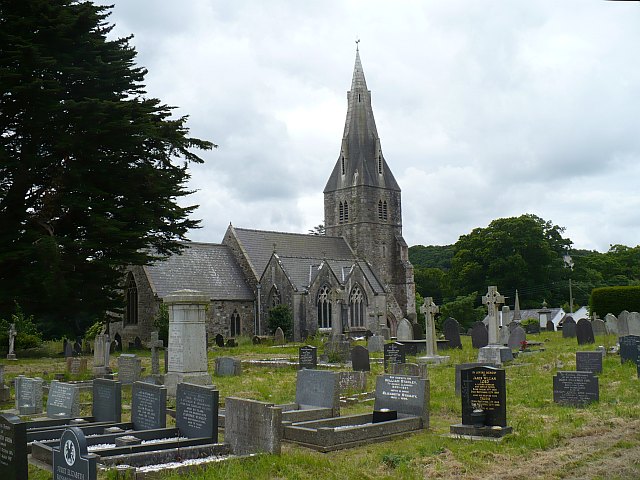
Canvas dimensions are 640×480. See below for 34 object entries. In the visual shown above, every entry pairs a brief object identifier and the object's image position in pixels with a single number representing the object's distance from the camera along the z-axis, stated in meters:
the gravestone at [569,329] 30.88
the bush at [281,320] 39.12
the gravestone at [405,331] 29.48
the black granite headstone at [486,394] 9.73
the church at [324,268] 38.03
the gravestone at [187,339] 13.66
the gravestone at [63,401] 11.79
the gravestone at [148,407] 9.83
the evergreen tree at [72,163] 16.80
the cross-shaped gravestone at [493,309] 20.20
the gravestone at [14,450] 6.55
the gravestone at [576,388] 11.89
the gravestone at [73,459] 5.77
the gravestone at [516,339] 24.77
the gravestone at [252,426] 8.22
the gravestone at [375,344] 27.47
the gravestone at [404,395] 10.54
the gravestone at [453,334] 26.88
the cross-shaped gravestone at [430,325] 21.53
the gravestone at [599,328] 29.49
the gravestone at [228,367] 18.73
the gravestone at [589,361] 15.56
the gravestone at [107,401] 10.74
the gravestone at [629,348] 17.47
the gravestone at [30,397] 13.00
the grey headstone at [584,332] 25.33
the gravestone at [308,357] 19.81
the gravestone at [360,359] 18.05
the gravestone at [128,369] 16.75
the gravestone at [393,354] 18.36
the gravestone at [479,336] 25.72
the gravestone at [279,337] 34.28
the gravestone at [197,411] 8.89
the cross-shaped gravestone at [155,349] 18.34
